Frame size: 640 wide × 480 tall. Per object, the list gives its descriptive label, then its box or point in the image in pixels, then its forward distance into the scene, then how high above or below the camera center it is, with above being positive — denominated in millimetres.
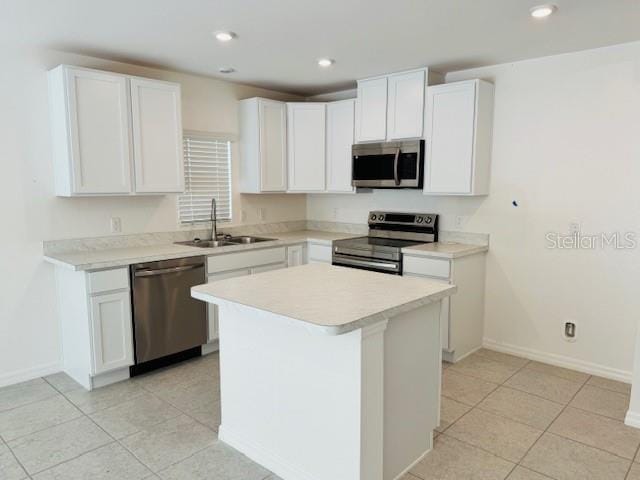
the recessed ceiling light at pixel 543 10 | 2510 +1033
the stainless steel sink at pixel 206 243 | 4153 -476
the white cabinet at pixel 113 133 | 3193 +443
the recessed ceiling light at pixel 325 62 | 3624 +1065
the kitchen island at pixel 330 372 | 1928 -857
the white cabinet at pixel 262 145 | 4473 +474
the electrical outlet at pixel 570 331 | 3584 -1098
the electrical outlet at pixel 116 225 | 3732 -272
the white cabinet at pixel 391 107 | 3895 +772
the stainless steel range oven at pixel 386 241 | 3941 -467
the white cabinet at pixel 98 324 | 3139 -945
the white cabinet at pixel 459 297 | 3656 -874
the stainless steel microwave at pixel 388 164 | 3965 +256
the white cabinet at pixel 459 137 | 3672 +461
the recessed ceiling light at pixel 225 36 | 2953 +1033
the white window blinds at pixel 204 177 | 4246 +146
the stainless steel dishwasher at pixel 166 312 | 3354 -937
